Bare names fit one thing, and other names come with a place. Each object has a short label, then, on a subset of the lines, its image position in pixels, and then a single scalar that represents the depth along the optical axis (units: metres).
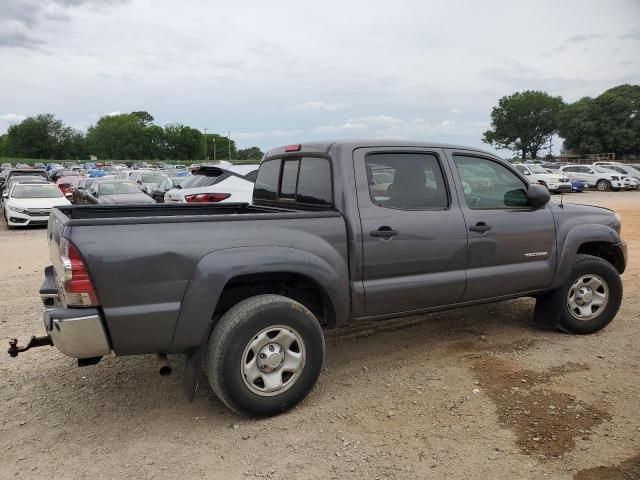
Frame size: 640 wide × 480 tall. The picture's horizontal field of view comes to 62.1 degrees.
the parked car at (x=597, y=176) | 29.61
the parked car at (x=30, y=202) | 14.79
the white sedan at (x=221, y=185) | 9.93
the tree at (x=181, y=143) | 131.75
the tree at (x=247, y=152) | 125.99
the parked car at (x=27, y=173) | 24.86
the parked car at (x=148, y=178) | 23.26
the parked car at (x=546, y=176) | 26.72
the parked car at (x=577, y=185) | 28.36
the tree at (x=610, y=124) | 60.23
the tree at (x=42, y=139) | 123.12
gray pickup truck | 3.14
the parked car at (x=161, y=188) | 20.54
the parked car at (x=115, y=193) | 15.66
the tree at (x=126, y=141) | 130.12
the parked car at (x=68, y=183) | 23.32
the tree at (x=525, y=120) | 88.69
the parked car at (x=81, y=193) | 17.61
